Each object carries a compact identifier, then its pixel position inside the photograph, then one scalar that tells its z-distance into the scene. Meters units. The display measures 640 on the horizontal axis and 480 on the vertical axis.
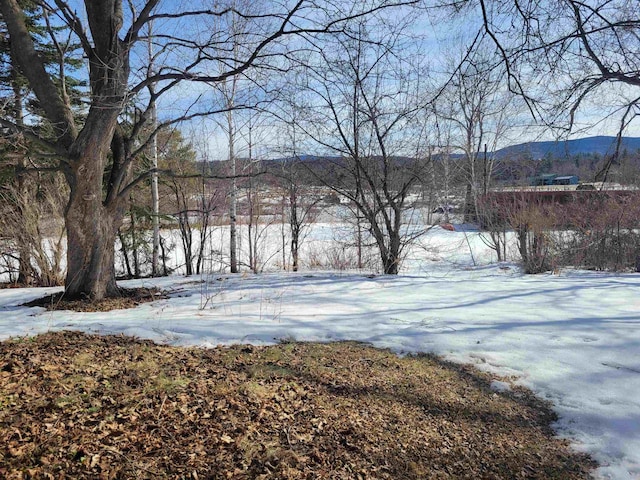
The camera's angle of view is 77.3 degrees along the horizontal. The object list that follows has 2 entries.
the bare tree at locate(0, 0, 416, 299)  5.22
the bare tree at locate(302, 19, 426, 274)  9.65
